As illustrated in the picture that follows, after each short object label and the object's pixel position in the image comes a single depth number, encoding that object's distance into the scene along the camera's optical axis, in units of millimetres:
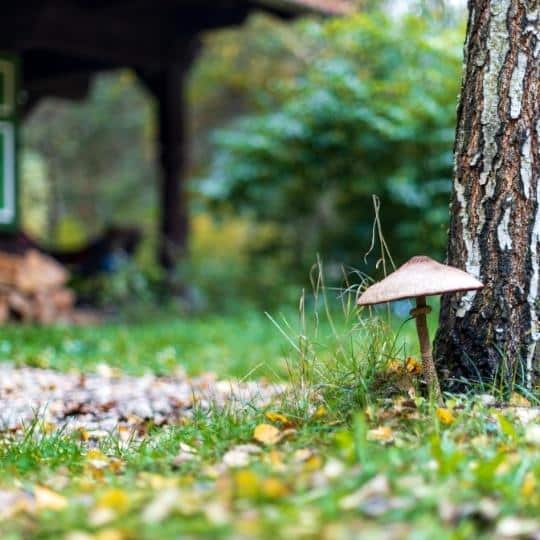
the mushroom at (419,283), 2758
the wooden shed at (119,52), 9125
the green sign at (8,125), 9078
